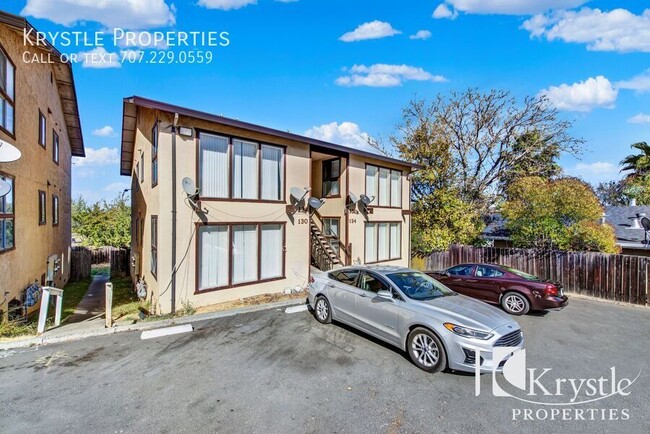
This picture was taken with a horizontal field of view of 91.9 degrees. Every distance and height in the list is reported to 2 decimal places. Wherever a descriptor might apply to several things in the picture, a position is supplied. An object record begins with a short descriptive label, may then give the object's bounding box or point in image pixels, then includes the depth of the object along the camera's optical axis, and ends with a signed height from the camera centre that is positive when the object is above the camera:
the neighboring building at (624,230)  14.36 -0.66
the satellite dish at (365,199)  13.44 +0.70
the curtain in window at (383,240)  15.06 -1.18
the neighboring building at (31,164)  7.28 +1.60
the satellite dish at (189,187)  8.35 +0.70
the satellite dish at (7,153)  6.28 +1.20
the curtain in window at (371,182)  14.42 +1.54
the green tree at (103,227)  25.89 -1.22
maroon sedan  8.62 -2.07
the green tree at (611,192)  36.64 +3.37
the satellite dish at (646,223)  13.30 -0.19
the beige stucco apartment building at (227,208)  8.51 +0.18
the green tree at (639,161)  23.67 +4.50
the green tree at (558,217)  12.28 +0.00
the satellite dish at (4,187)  6.08 +0.47
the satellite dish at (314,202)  11.22 +0.44
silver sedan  4.90 -1.78
